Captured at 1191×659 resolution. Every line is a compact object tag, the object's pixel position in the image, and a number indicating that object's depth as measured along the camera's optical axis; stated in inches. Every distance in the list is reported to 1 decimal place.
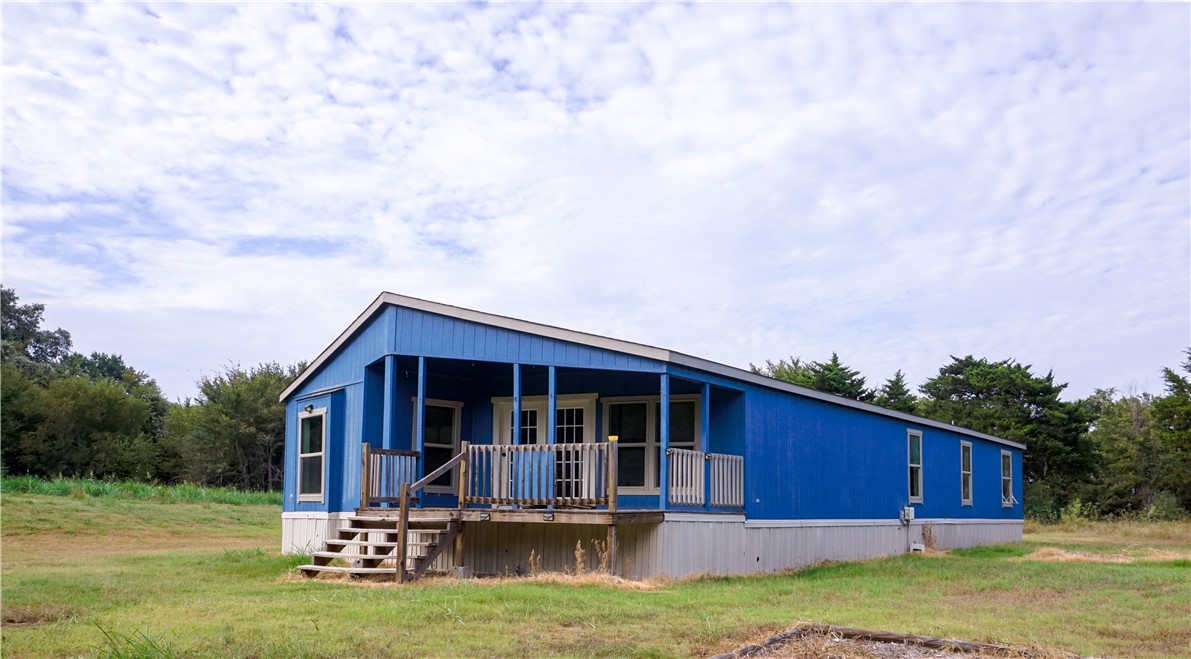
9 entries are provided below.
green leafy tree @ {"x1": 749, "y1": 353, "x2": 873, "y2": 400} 1705.2
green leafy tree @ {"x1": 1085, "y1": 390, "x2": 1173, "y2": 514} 1603.1
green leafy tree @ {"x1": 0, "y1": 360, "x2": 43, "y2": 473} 1599.4
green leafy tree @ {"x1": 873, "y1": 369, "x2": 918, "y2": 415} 1737.2
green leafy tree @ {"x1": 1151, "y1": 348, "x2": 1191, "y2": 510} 1451.8
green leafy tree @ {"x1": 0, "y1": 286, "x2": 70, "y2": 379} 2135.8
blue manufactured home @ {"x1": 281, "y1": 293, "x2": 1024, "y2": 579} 524.7
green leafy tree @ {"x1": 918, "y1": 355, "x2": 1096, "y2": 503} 1579.7
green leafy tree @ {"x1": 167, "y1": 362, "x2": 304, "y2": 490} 1822.1
